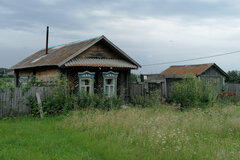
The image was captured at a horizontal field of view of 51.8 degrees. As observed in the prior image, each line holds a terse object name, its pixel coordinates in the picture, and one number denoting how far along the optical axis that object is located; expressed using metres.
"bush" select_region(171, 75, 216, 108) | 15.38
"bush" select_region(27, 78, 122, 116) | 11.57
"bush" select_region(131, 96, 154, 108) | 15.13
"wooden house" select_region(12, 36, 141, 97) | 14.48
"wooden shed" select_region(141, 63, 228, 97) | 17.03
